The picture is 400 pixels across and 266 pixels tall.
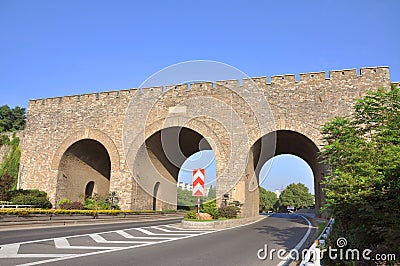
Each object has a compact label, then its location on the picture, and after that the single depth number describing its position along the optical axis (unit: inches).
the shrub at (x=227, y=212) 616.6
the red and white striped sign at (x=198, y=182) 532.8
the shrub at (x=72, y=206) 757.3
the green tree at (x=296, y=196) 2495.1
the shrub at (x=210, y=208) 590.6
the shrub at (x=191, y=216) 559.5
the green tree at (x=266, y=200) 2541.8
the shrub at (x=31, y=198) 748.0
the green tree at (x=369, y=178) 224.7
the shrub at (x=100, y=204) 769.7
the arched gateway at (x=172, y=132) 694.5
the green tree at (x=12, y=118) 1729.8
